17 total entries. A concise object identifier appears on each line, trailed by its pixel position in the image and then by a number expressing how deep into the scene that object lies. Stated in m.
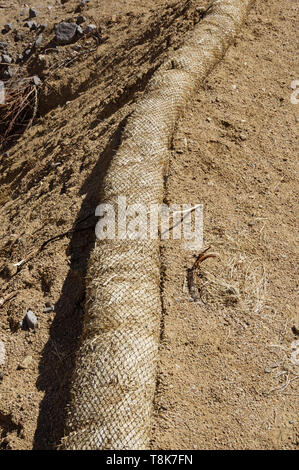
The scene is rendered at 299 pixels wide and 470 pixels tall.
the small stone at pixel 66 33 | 5.93
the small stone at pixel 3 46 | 6.24
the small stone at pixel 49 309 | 3.10
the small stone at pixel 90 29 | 5.82
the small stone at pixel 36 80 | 5.59
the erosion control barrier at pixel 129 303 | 2.39
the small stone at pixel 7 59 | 6.16
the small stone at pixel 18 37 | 6.29
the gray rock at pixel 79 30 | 5.93
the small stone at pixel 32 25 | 6.28
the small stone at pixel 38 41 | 6.06
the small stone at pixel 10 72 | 5.99
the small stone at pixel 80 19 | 6.04
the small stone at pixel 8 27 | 6.40
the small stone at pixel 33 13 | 6.47
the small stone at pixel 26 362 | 2.93
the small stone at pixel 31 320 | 3.07
